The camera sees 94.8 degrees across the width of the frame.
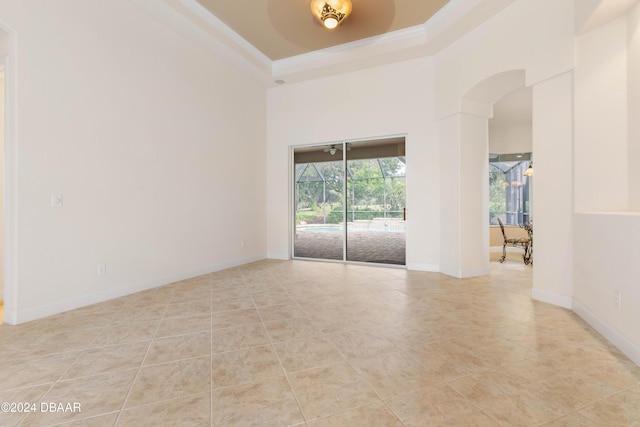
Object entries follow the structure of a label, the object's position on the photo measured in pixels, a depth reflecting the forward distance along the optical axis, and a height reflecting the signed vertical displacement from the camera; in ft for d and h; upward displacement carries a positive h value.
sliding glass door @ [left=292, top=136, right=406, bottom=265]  19.34 +0.93
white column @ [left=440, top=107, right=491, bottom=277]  15.34 +0.47
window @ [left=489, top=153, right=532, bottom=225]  27.20 +1.31
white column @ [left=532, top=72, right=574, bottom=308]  10.60 +0.50
